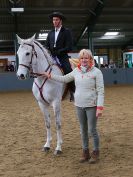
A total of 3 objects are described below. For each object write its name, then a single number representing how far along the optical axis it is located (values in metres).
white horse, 5.57
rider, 6.15
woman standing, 5.00
